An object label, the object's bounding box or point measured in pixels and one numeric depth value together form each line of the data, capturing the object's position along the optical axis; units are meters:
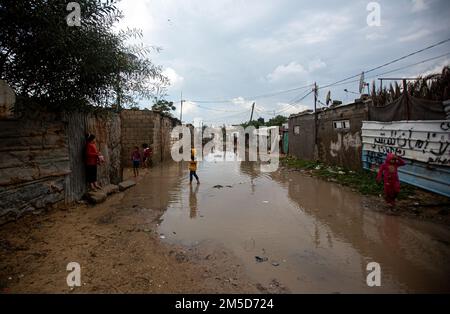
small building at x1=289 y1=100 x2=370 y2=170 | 11.84
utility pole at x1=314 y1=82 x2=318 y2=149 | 16.61
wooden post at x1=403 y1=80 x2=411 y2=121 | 8.65
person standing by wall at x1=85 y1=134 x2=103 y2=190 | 7.28
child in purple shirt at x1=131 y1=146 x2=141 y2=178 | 12.05
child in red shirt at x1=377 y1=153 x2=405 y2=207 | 6.77
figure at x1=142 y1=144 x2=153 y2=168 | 14.53
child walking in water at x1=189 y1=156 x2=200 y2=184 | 10.40
